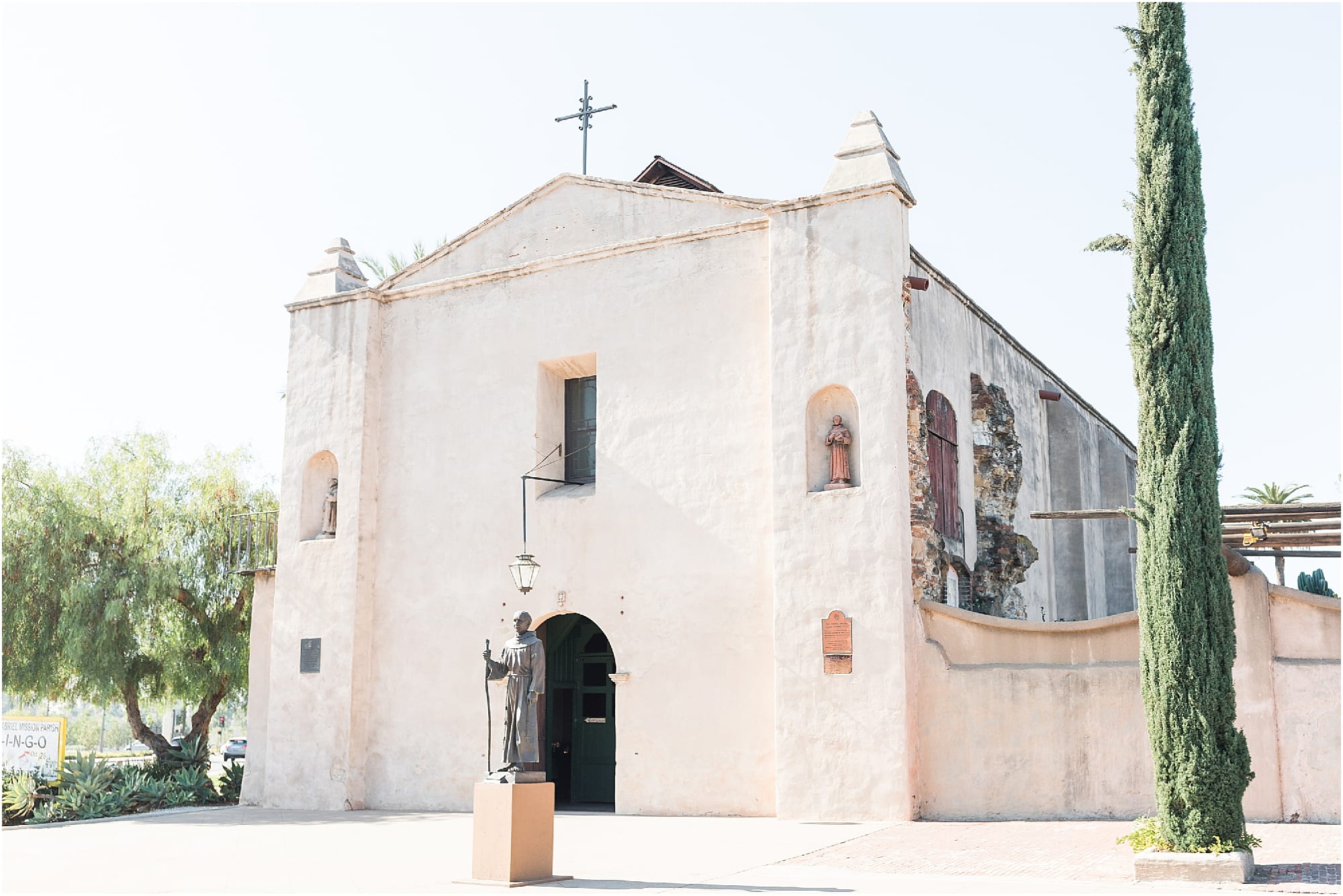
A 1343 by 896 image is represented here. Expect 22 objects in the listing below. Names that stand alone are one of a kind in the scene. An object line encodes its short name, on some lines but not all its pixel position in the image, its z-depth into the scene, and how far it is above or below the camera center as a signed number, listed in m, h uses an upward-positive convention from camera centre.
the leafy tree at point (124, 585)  20.19 +1.35
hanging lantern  13.88 +1.06
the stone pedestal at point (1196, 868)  8.69 -1.41
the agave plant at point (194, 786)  18.34 -1.72
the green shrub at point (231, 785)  18.88 -1.75
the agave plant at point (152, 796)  17.58 -1.77
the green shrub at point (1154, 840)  8.94 -1.29
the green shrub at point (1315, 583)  15.88 +1.00
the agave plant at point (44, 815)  16.11 -1.86
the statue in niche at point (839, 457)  14.40 +2.36
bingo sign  17.44 -1.07
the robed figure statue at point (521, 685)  9.89 -0.14
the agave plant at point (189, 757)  20.23 -1.42
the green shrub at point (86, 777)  16.84 -1.47
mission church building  14.06 +2.02
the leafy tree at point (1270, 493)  42.72 +5.74
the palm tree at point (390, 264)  28.17 +8.97
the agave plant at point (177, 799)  17.83 -1.84
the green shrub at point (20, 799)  16.59 -1.71
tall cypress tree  9.12 +1.33
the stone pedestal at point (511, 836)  9.41 -1.27
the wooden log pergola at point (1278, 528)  12.98 +1.44
